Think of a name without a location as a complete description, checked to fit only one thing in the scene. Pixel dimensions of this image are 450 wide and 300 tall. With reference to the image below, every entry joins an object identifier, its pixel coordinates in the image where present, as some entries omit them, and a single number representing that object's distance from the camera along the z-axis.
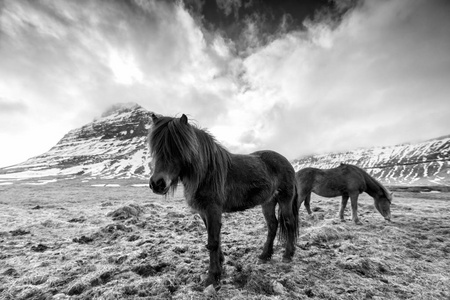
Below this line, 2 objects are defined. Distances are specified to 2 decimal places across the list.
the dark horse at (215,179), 3.28
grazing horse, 8.87
